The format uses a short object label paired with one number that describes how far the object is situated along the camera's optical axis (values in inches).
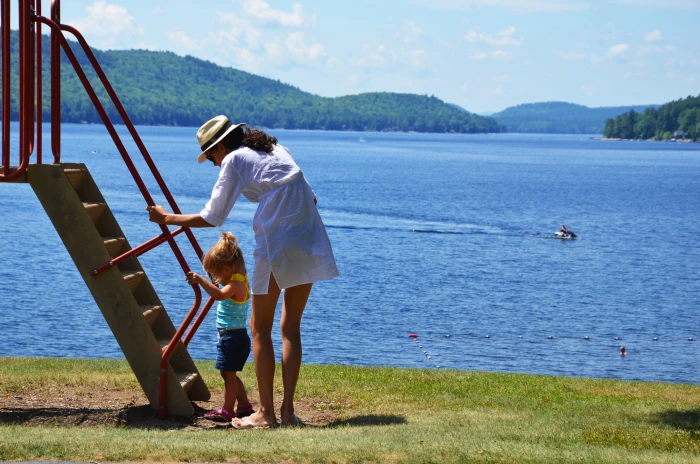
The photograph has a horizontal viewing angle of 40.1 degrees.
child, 300.4
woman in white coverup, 278.1
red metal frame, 296.7
